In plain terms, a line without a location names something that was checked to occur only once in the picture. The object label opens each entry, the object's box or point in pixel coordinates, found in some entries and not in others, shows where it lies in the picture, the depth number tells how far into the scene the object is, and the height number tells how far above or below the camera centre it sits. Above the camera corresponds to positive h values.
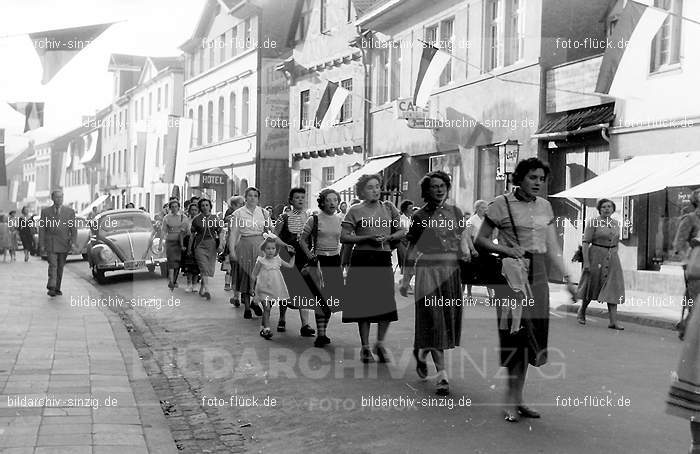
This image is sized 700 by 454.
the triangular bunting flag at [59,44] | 10.82 +2.43
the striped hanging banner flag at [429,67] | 20.92 +4.15
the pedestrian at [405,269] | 7.14 -0.36
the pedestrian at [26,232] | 28.61 -0.43
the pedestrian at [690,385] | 4.19 -0.77
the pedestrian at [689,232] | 9.33 +0.04
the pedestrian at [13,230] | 27.35 -0.40
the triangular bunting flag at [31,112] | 23.00 +3.02
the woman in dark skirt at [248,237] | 11.48 -0.17
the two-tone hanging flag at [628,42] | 14.61 +3.64
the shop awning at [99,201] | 47.64 +1.23
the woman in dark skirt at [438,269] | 6.62 -0.33
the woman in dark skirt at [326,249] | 8.91 -0.24
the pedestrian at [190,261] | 15.18 -0.68
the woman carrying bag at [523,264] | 5.68 -0.22
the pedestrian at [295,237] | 9.79 -0.14
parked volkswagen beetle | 18.33 -0.55
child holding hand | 9.75 -0.65
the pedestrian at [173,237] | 15.90 -0.26
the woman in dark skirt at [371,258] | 7.86 -0.29
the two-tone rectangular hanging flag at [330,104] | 26.28 +3.95
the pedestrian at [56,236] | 14.19 -0.27
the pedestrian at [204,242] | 14.84 -0.32
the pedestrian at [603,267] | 11.30 -0.46
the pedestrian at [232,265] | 12.14 -0.66
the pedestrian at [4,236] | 26.84 -0.54
